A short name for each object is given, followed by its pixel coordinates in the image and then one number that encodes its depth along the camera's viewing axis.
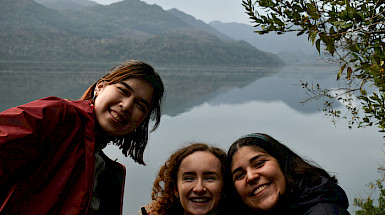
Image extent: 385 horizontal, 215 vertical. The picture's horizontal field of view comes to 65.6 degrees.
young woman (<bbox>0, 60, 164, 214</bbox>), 1.22
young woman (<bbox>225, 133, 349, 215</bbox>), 1.42
